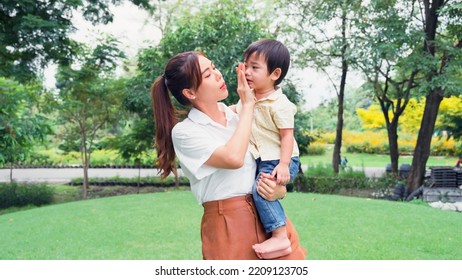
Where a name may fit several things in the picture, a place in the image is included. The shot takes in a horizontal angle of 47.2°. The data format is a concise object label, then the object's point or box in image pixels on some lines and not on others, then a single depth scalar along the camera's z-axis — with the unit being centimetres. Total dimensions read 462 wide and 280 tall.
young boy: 149
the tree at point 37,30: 751
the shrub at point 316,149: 1975
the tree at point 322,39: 945
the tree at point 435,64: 807
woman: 147
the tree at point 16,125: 684
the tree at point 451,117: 1089
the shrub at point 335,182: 1047
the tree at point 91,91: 933
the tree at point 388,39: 825
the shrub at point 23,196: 1067
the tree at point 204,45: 848
